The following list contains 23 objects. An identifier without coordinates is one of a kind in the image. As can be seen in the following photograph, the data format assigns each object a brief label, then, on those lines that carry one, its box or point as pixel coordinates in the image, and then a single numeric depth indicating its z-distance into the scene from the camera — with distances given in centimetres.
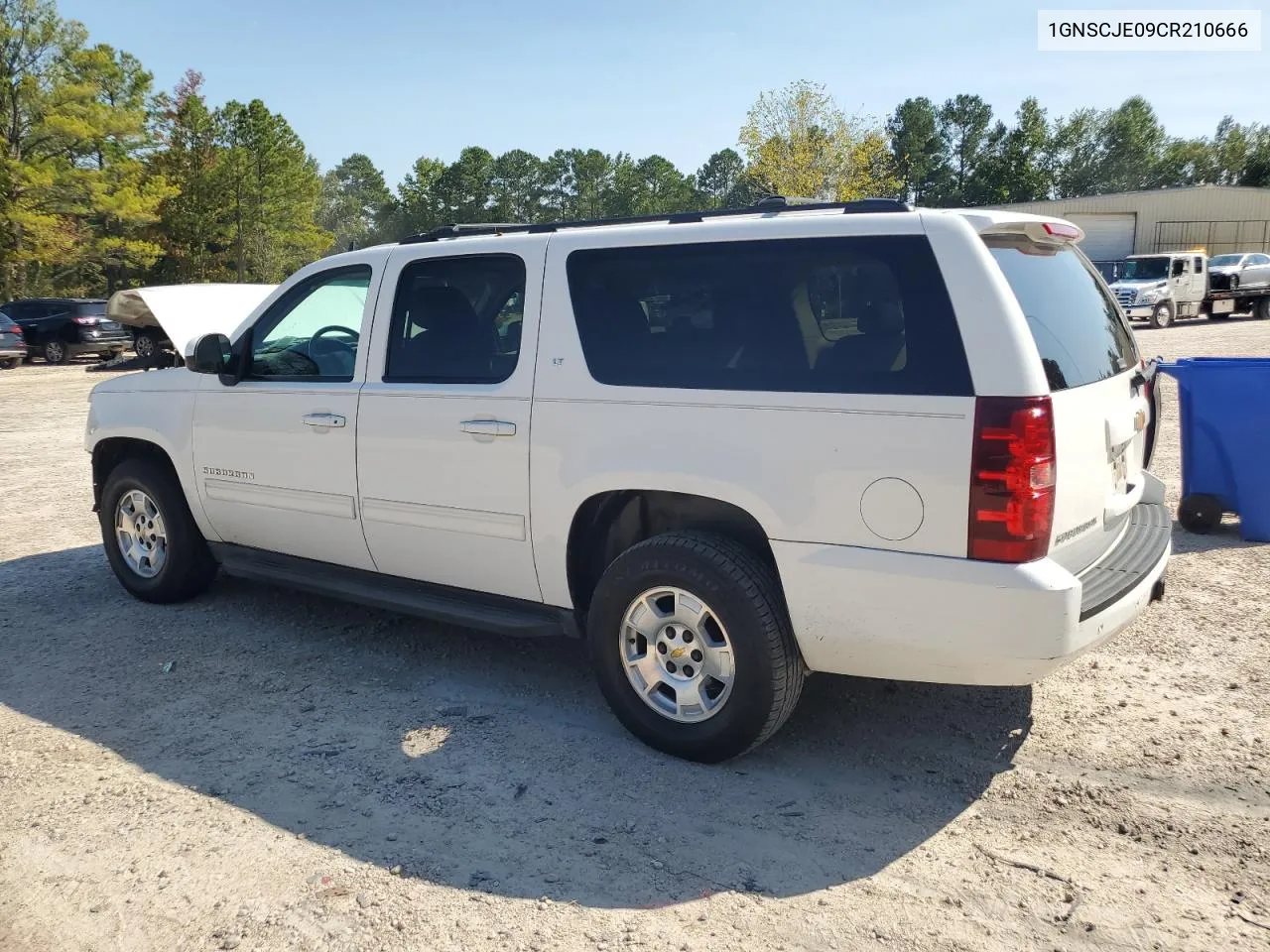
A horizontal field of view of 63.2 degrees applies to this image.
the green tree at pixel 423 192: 10412
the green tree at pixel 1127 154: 10825
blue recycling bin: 645
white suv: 323
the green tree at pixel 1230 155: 9619
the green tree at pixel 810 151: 4356
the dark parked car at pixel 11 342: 2406
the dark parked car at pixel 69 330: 2527
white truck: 2786
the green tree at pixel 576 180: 11350
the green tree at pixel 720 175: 14225
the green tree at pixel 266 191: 4709
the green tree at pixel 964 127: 11706
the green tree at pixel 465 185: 10450
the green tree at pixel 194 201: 4641
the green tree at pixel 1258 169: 7281
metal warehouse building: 5044
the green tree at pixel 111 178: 3878
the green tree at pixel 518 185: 10944
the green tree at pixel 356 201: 12712
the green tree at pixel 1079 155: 10788
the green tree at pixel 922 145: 11132
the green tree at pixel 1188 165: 10094
